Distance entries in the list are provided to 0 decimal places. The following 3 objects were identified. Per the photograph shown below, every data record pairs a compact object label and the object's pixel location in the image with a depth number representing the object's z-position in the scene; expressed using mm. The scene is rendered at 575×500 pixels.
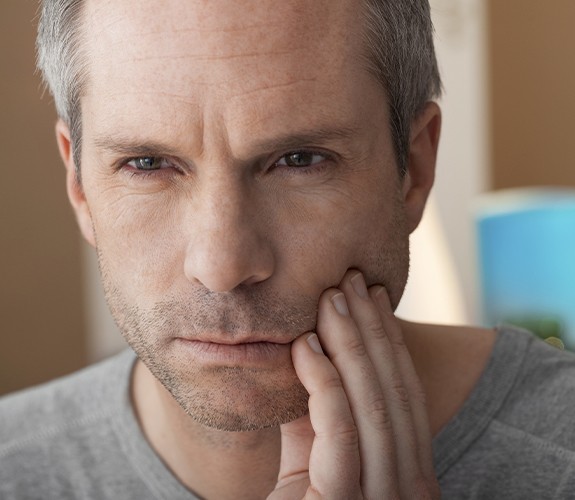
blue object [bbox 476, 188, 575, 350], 2971
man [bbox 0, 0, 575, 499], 1286
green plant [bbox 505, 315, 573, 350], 2967
